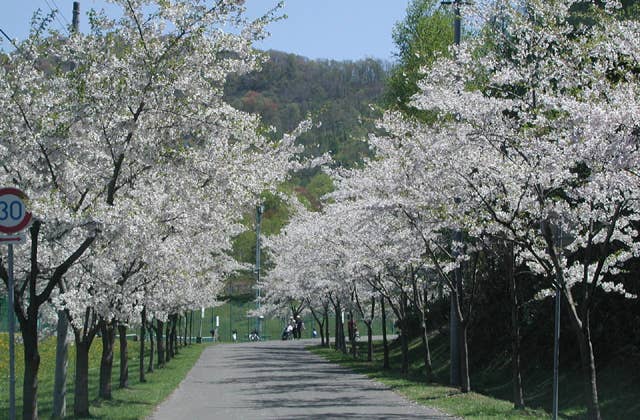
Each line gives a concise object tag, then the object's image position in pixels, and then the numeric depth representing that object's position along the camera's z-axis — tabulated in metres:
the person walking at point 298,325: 67.25
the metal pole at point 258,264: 66.66
